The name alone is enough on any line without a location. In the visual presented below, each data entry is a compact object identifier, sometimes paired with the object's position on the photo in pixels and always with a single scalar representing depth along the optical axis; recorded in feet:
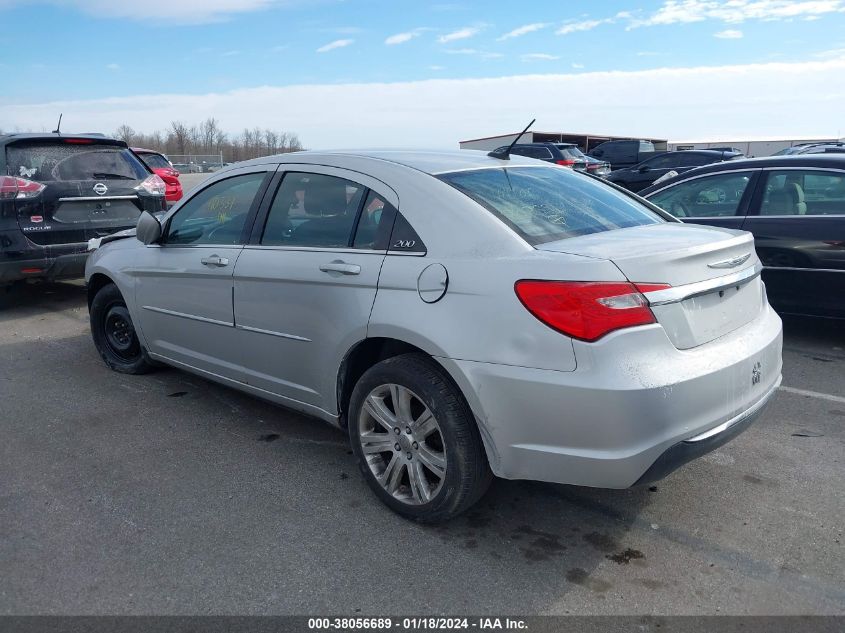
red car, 41.88
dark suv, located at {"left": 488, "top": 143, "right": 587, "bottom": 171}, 68.95
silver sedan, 8.57
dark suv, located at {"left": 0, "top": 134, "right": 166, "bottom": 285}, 22.63
